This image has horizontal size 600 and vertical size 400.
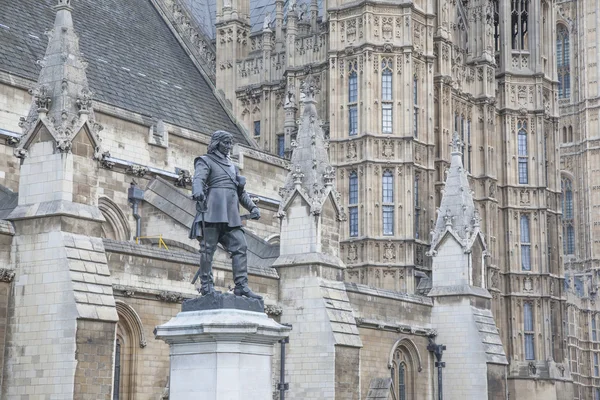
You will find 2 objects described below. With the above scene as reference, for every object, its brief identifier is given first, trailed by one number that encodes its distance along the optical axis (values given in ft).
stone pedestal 49.32
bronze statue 52.24
